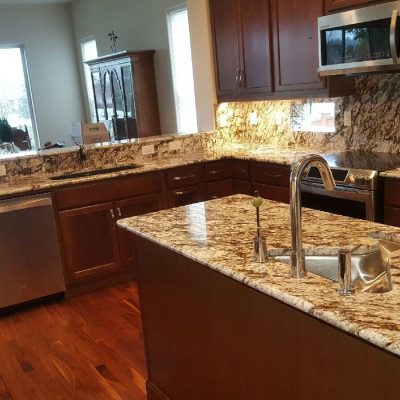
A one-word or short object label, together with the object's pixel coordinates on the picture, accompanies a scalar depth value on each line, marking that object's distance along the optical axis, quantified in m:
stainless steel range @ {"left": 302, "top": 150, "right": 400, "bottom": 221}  3.13
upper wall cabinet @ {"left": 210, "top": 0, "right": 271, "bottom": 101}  4.20
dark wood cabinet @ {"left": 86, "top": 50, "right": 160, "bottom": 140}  6.71
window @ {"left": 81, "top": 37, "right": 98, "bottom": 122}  8.58
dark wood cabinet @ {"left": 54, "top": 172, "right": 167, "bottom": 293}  3.76
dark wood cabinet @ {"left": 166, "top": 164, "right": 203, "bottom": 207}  4.19
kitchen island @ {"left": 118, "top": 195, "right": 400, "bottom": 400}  1.24
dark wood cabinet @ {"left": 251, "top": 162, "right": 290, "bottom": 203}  3.90
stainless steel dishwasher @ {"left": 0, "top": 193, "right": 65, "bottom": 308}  3.50
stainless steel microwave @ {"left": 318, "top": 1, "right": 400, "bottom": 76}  3.01
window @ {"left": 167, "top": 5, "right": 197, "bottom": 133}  6.26
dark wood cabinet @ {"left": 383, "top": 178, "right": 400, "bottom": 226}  3.03
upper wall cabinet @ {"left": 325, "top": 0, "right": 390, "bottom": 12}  3.29
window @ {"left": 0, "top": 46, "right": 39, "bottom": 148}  8.55
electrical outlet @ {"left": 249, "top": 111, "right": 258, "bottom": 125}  4.95
